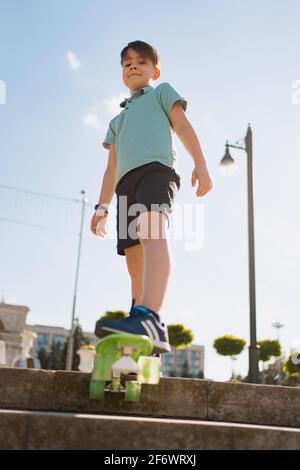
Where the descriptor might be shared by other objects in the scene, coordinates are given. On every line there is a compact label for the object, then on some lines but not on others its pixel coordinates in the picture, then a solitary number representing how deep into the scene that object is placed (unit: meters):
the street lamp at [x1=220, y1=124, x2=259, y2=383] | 7.95
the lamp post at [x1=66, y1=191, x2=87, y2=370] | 31.35
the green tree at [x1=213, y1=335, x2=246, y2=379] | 32.84
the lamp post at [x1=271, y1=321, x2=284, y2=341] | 64.00
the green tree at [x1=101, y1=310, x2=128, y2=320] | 37.19
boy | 2.45
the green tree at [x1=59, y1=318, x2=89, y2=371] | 59.22
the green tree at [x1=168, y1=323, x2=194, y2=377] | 34.81
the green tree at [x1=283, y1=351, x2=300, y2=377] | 31.05
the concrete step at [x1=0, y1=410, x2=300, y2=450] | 1.72
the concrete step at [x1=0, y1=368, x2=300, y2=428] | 2.39
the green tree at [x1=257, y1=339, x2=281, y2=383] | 36.34
